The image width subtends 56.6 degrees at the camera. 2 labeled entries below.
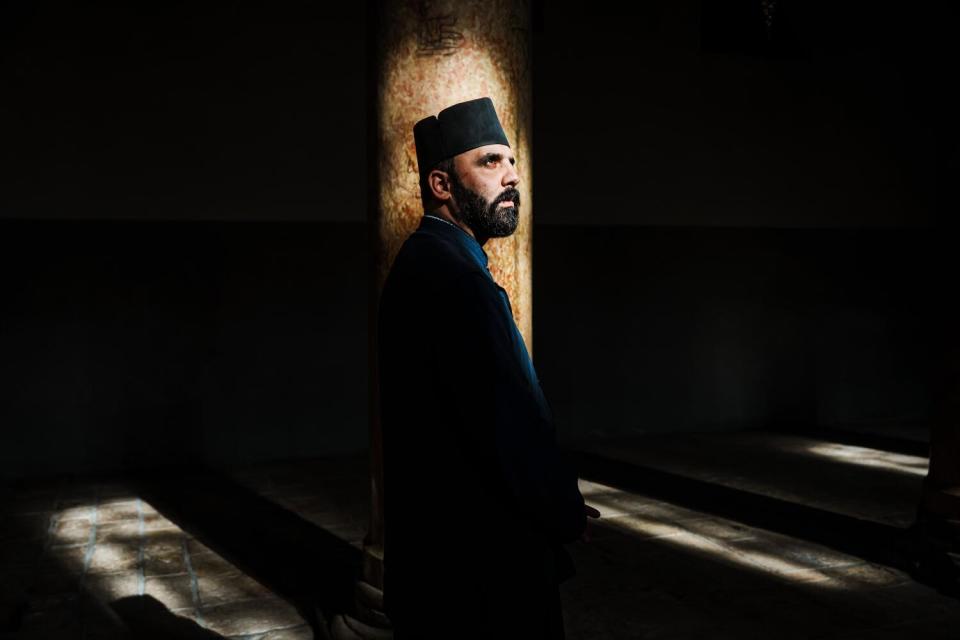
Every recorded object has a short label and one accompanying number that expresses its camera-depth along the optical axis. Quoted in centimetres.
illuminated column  303
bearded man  171
